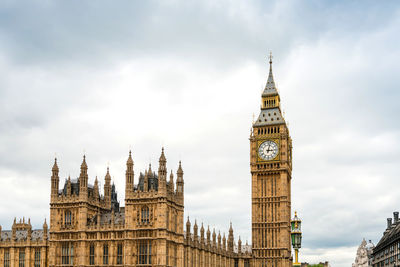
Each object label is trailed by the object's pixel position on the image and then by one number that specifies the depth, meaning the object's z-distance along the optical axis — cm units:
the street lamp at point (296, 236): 4625
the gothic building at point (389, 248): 12699
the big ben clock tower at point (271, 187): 14062
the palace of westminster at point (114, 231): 10312
